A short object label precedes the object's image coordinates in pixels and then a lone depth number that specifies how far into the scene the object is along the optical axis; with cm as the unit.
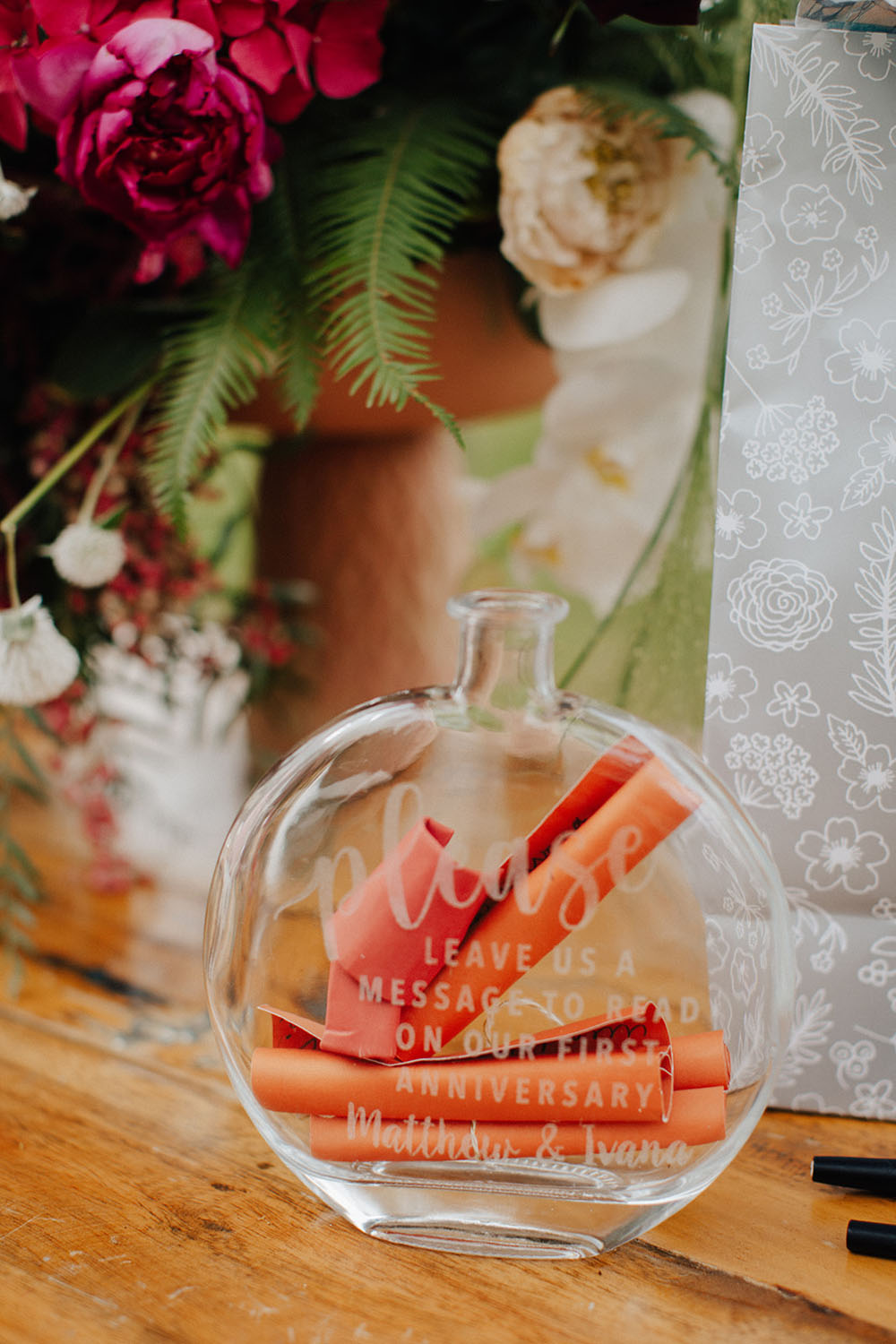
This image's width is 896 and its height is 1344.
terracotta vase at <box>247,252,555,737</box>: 64
